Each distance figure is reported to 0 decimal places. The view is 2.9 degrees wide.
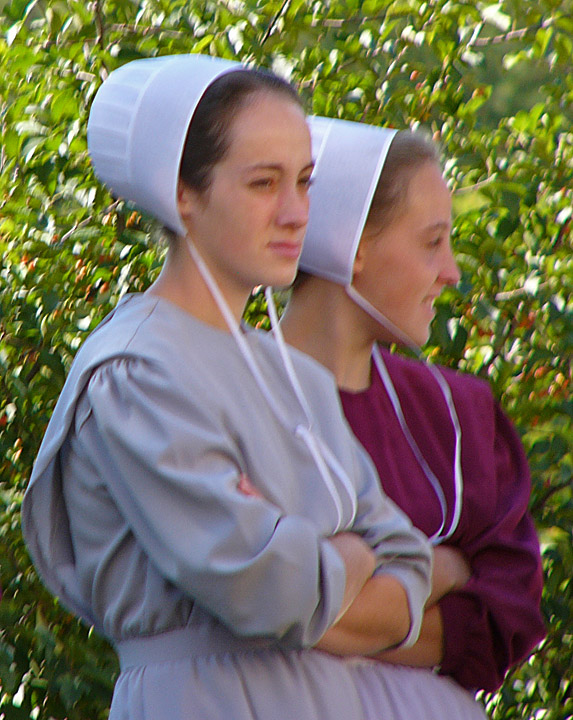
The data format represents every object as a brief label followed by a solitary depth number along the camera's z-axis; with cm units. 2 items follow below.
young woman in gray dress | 1041
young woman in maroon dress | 1080
